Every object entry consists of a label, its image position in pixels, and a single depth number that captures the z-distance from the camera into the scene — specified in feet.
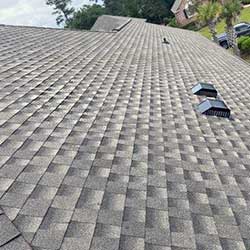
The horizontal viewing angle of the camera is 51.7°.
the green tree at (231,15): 76.24
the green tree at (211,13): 82.64
